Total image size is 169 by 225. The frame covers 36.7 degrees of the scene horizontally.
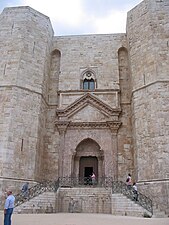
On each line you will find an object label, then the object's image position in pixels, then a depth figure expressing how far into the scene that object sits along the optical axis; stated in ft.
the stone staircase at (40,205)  33.78
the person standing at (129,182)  38.51
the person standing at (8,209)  18.99
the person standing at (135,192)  34.26
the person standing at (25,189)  36.92
